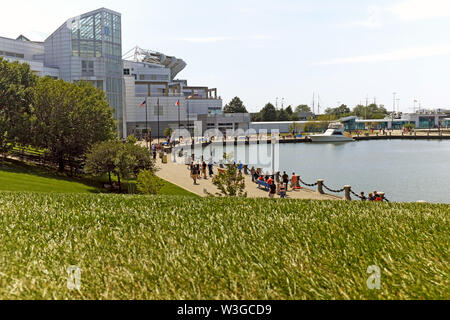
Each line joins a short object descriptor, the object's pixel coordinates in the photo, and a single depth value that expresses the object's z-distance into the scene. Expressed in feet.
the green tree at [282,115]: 472.03
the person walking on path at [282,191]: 82.69
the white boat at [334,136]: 319.47
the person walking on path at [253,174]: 106.32
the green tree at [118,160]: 84.69
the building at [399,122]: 436.76
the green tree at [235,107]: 470.80
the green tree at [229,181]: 72.28
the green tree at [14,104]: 97.66
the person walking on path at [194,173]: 102.29
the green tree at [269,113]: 467.93
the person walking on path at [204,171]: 109.91
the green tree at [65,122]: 100.89
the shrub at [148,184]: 75.15
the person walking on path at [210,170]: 112.16
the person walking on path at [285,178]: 91.83
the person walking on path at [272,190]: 80.43
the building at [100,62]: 217.77
